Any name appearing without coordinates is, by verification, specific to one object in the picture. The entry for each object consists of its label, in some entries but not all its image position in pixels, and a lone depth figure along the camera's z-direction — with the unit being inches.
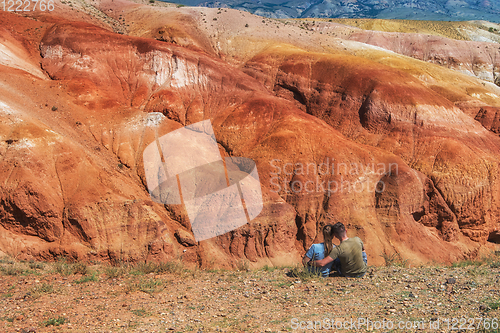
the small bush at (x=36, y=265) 468.0
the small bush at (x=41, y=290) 339.3
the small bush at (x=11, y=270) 412.2
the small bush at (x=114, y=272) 404.5
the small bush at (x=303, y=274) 359.3
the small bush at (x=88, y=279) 389.5
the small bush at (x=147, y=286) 353.4
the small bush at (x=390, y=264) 476.7
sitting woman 357.1
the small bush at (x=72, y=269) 426.0
